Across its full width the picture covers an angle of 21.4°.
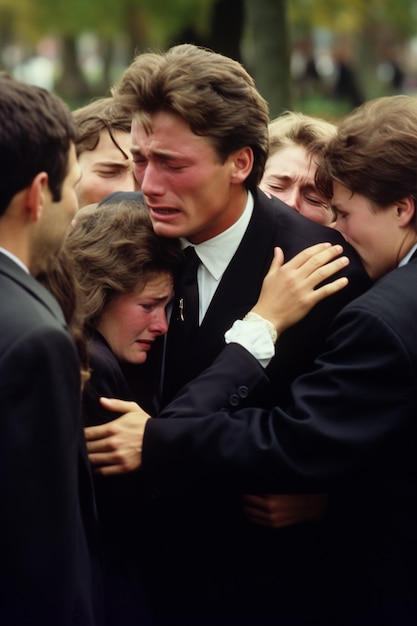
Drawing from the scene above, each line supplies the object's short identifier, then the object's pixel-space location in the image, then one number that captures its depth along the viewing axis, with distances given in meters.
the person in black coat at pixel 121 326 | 3.64
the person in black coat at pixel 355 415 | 3.34
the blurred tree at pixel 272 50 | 10.23
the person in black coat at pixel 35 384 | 2.71
